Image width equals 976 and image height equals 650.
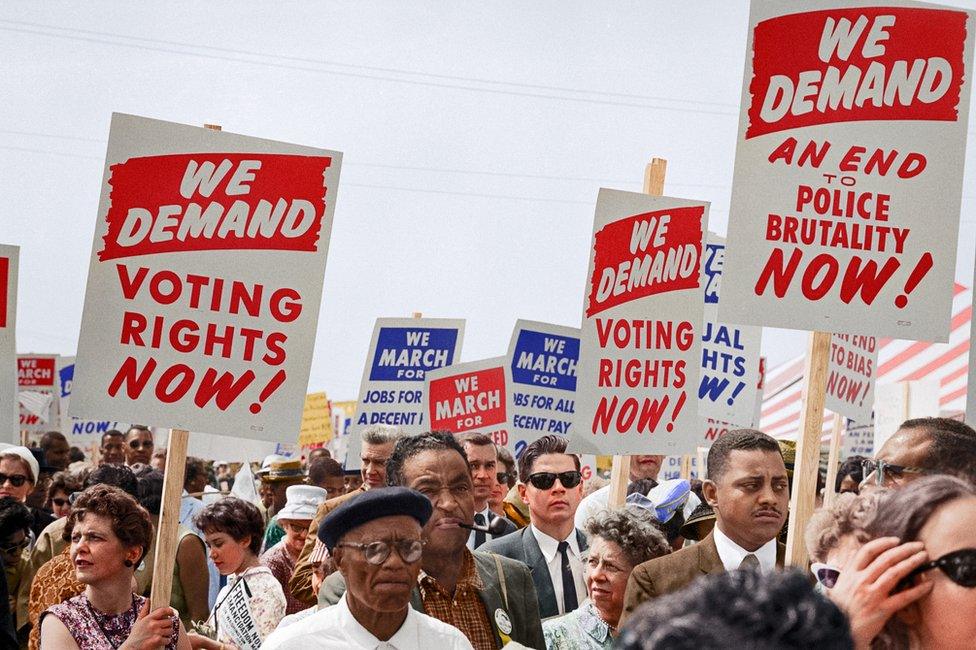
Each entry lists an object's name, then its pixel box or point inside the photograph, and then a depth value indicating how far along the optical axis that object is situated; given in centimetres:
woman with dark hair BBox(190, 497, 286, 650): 650
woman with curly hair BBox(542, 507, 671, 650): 566
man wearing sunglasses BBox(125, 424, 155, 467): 1397
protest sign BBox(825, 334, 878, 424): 1038
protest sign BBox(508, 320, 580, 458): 1250
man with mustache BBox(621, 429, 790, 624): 508
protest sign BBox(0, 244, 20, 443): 844
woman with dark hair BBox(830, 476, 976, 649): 234
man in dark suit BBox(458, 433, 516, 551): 814
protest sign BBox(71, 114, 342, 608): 589
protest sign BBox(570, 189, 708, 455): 790
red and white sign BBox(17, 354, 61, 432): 2017
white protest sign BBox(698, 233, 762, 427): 1054
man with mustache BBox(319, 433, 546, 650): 464
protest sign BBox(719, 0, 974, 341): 578
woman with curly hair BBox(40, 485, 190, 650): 497
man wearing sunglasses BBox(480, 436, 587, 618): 696
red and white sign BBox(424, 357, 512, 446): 1145
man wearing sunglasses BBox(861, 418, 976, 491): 422
